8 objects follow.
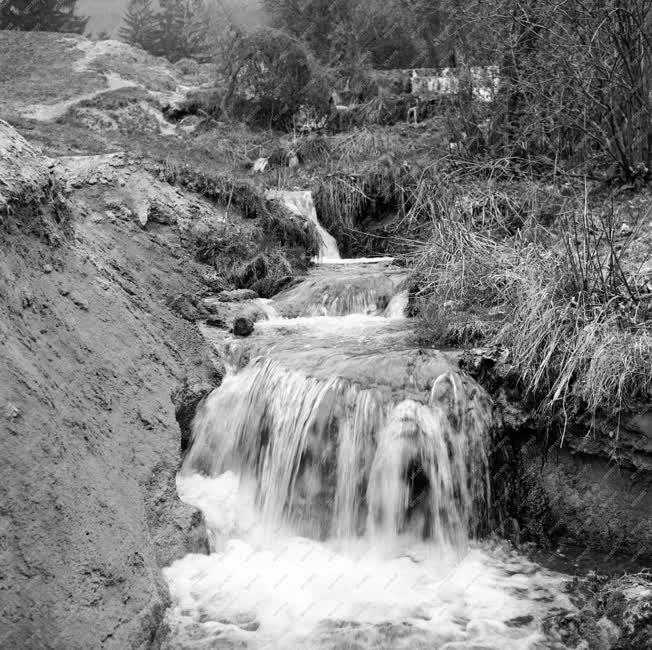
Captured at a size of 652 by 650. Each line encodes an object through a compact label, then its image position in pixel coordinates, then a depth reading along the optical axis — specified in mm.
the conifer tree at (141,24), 37031
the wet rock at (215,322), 5980
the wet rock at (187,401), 4782
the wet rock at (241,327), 5852
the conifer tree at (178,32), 35594
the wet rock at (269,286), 7348
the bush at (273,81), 15078
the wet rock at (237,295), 6734
